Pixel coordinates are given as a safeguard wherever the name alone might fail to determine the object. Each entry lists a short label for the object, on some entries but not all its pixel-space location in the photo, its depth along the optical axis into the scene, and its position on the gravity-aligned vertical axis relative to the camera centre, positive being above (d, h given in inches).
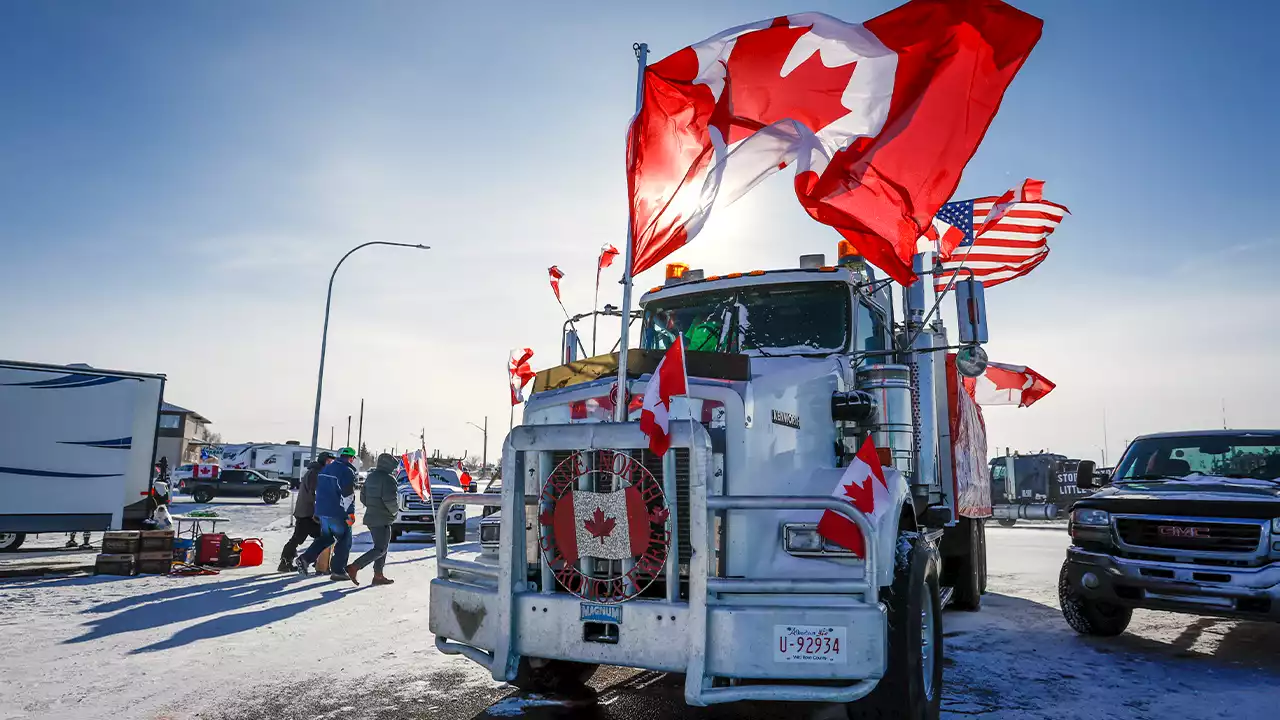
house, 1328.7 +58.4
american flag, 390.8 +118.7
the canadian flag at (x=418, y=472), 477.4 +1.4
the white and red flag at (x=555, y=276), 379.6 +94.8
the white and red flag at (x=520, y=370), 540.4 +71.5
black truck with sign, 1011.9 +7.4
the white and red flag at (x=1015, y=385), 455.5 +56.7
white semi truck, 142.8 -13.7
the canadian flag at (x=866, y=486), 158.7 -0.8
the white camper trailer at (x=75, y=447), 506.9 +13.8
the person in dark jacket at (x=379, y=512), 403.9 -19.2
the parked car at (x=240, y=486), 1453.0 -28.0
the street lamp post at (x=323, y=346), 784.9 +127.5
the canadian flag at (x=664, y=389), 150.2 +17.1
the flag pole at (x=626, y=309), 164.6 +38.9
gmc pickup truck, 247.6 -16.0
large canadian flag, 216.7 +100.8
